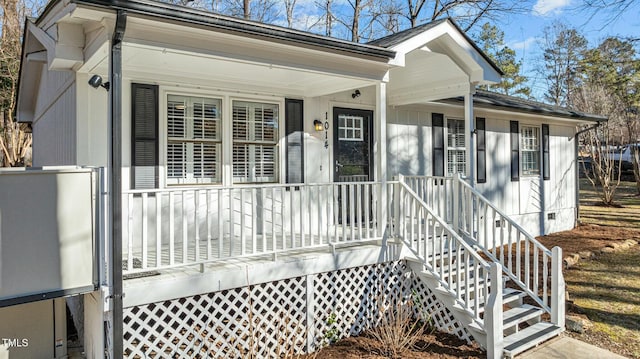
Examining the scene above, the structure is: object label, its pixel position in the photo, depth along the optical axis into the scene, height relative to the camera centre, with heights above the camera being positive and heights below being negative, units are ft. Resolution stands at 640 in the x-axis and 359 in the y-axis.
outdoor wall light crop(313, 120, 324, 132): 22.89 +3.02
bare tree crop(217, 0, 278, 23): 57.93 +25.54
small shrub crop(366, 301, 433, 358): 15.48 -5.95
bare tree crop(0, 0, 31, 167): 50.16 +12.94
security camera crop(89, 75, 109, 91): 13.05 +3.12
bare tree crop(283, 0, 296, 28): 66.64 +27.38
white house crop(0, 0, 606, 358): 12.57 +0.03
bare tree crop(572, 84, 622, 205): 55.31 +7.11
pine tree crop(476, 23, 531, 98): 77.79 +23.72
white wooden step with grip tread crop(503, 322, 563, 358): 15.17 -6.05
